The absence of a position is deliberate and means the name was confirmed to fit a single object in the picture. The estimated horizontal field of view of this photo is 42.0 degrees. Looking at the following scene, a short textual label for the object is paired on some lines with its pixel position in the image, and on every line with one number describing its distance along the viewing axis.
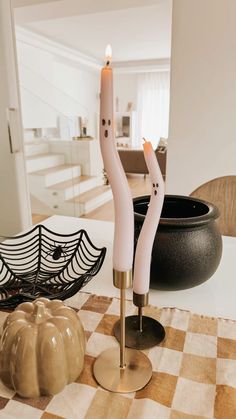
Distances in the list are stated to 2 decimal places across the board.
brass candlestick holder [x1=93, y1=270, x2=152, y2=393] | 0.43
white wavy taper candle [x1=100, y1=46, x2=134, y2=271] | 0.33
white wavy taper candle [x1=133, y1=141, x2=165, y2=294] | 0.42
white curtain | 7.88
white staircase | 3.62
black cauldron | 0.61
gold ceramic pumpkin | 0.40
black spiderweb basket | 0.65
